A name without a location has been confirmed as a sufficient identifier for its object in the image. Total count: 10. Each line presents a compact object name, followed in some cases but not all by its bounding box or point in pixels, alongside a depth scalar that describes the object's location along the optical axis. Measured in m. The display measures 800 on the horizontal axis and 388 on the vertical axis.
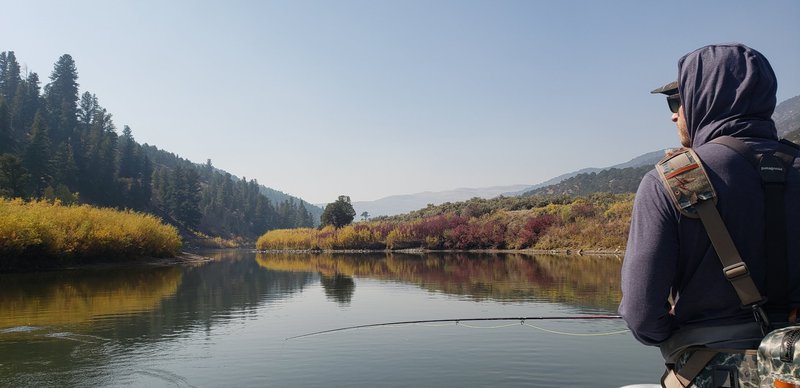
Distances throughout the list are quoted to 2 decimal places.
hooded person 2.18
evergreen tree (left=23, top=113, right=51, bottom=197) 78.69
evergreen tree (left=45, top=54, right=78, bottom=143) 112.94
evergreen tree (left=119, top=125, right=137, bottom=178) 122.66
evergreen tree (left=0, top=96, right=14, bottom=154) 82.69
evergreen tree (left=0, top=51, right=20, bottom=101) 125.03
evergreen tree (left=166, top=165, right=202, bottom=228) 115.94
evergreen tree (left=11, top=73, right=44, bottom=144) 104.69
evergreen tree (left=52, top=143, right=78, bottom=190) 85.88
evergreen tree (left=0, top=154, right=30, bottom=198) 58.66
